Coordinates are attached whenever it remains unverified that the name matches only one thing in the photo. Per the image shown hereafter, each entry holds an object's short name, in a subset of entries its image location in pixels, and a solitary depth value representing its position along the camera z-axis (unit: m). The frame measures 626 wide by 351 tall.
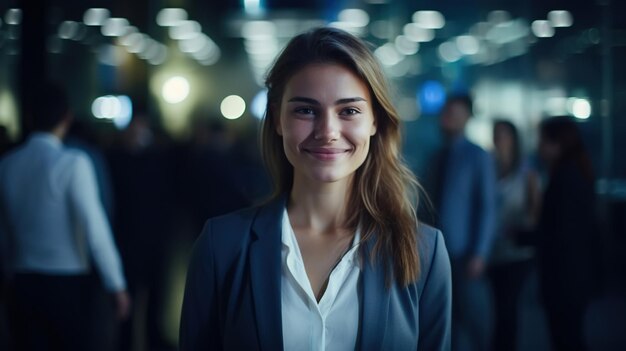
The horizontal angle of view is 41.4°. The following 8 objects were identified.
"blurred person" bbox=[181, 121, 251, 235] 7.00
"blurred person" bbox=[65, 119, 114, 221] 6.30
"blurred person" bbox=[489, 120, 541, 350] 6.55
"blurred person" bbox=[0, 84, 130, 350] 4.48
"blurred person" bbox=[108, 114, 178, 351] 6.77
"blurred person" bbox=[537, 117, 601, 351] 5.75
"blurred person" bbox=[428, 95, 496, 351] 5.98
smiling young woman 2.23
